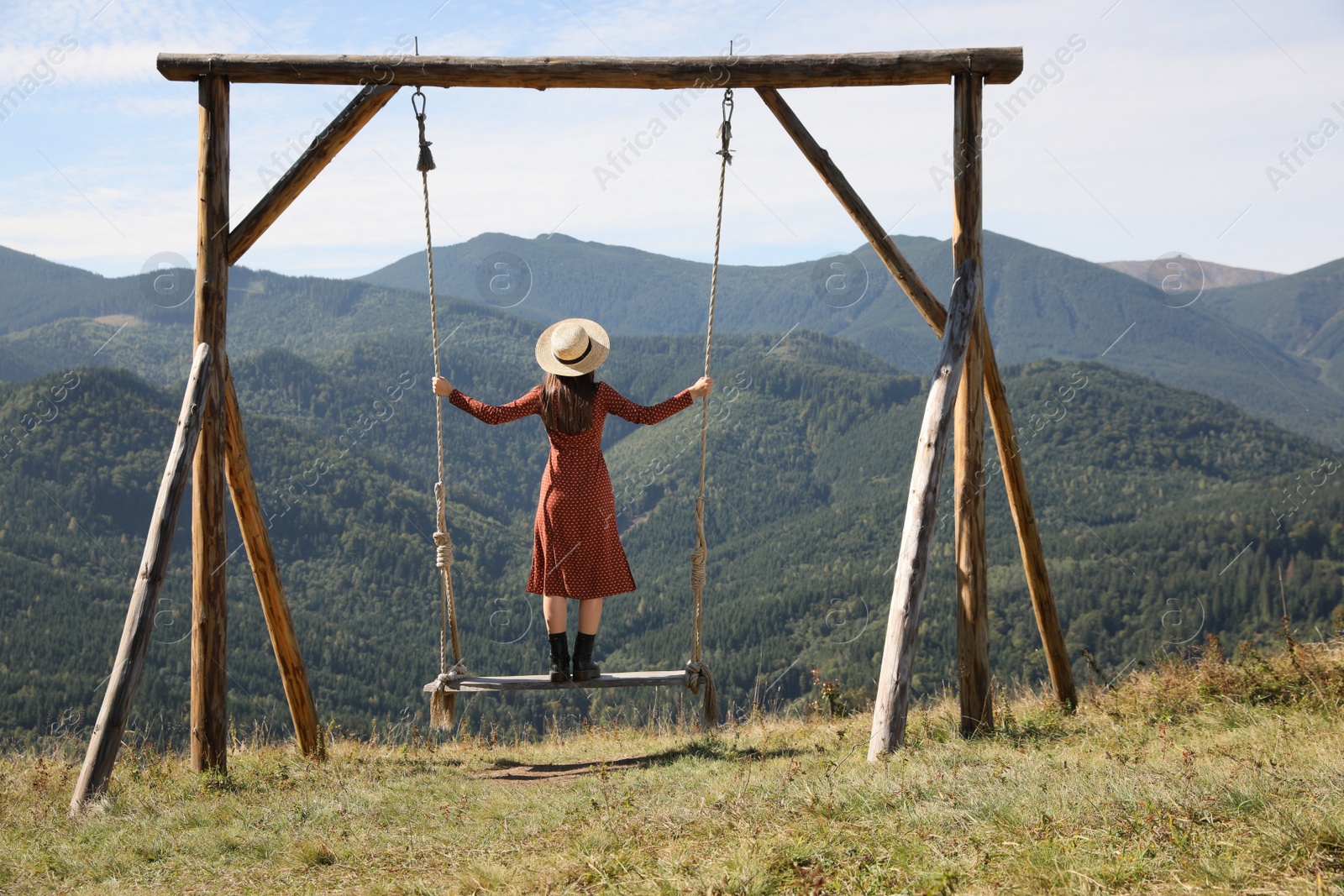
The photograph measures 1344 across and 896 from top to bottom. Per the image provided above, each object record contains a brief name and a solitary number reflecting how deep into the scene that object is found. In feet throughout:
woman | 18.92
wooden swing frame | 17.61
